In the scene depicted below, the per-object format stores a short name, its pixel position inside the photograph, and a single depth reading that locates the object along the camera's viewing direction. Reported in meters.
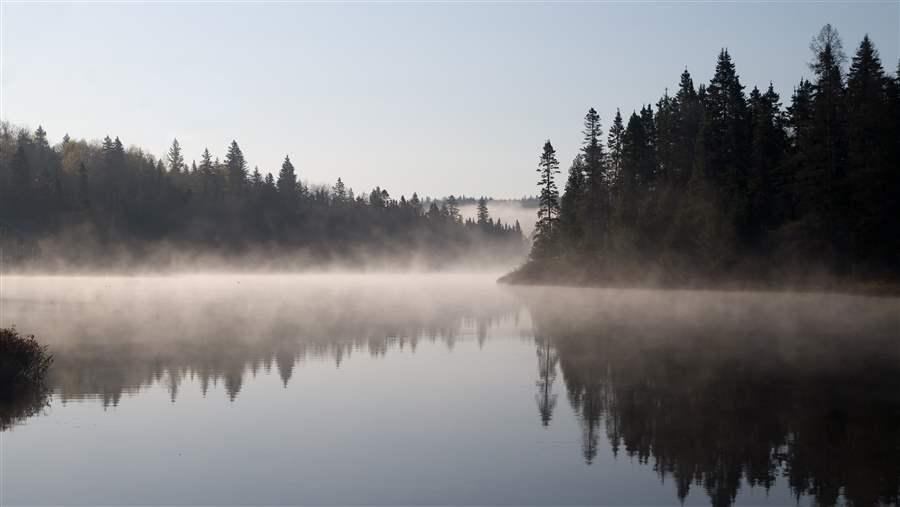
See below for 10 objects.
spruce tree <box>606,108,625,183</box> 118.19
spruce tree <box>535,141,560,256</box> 118.38
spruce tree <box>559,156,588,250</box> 111.19
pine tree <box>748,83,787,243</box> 84.55
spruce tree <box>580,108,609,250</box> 107.00
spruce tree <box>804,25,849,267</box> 75.31
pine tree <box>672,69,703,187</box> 100.56
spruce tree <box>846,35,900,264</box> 73.00
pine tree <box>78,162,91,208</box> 170.19
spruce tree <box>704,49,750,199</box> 86.81
